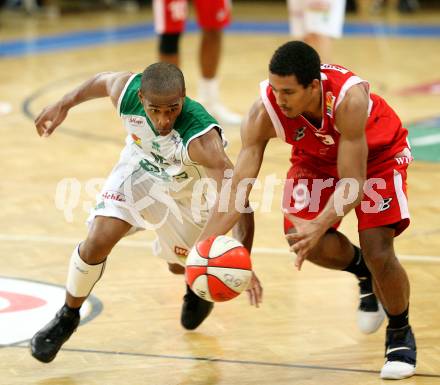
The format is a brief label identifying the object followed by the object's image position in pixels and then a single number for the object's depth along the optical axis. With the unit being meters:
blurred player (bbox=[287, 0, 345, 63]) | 16.86
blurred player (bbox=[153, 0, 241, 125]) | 17.19
